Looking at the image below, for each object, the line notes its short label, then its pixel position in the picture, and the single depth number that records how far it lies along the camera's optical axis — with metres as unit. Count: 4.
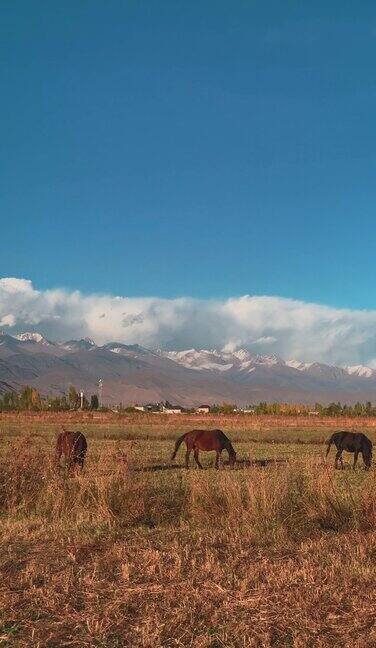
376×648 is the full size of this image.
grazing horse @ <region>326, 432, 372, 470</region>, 27.12
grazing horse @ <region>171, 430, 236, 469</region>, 24.92
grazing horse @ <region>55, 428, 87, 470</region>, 19.95
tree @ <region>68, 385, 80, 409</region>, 127.72
